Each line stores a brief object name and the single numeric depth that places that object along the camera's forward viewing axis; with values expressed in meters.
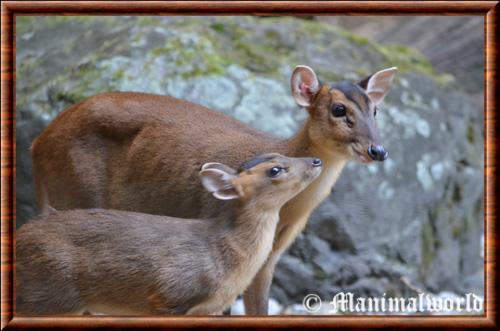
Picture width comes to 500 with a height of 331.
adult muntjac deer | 11.85
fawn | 10.55
